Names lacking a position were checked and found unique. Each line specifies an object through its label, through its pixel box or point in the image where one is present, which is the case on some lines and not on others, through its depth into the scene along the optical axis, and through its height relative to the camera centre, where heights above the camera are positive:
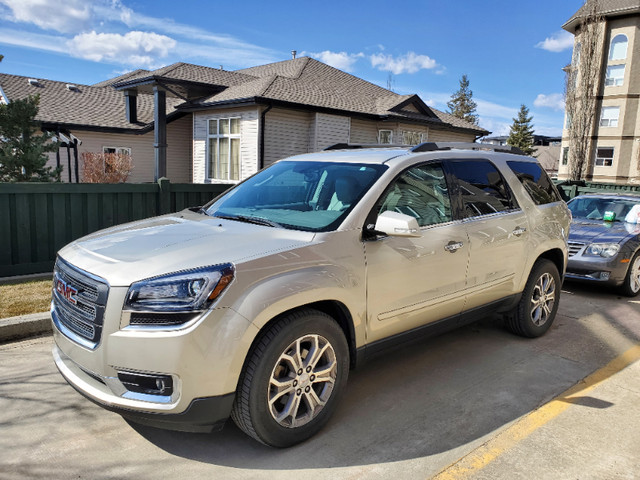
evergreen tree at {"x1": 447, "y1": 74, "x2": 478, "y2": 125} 80.19 +10.80
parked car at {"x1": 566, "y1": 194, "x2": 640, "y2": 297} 6.90 -1.09
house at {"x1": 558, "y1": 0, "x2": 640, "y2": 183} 31.64 +5.08
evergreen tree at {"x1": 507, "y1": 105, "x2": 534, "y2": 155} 63.34 +5.18
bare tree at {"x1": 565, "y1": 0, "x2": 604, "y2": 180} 31.40 +5.31
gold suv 2.64 -0.75
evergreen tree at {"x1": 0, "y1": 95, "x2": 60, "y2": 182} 10.23 +0.08
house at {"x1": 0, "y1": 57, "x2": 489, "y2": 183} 16.81 +1.62
